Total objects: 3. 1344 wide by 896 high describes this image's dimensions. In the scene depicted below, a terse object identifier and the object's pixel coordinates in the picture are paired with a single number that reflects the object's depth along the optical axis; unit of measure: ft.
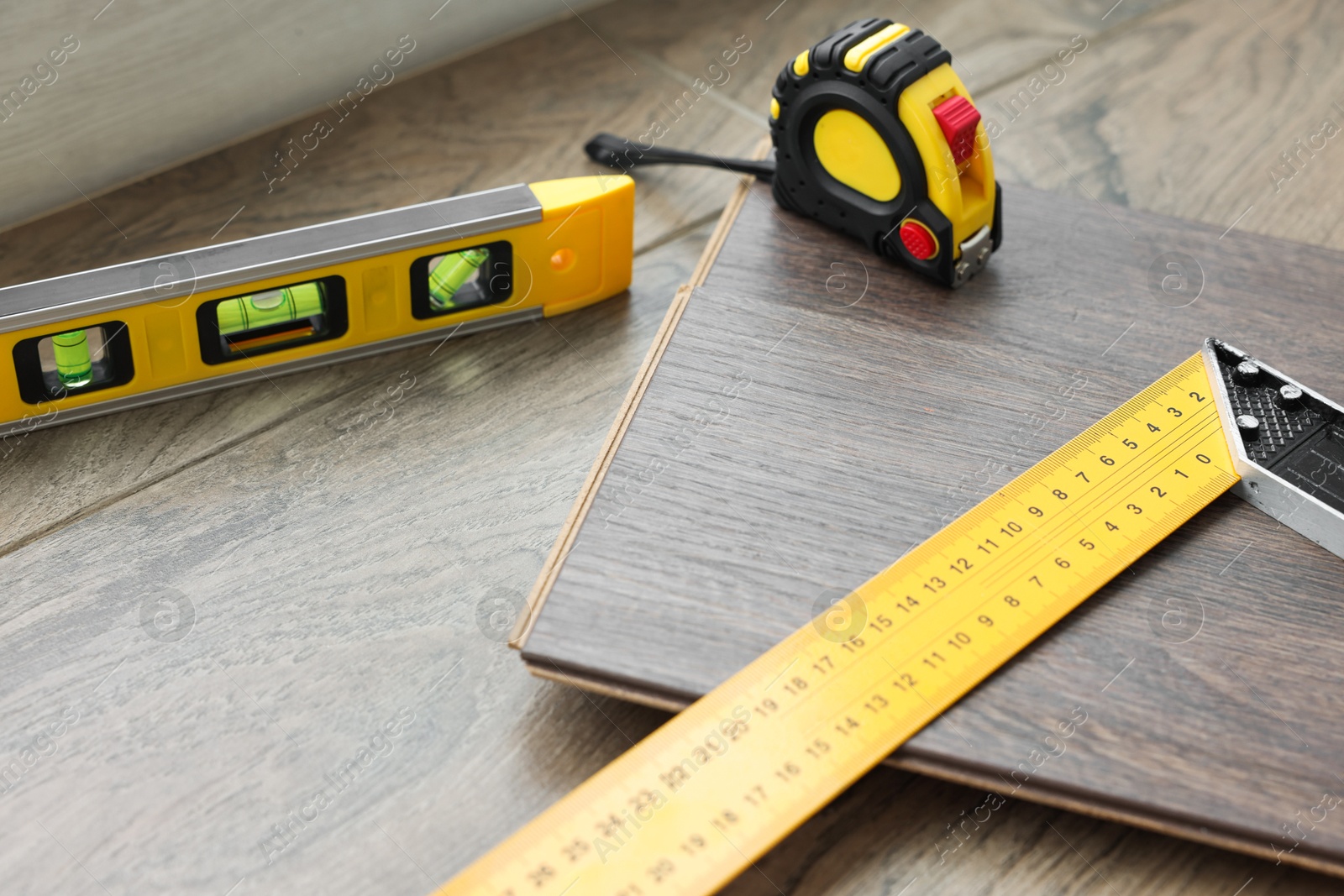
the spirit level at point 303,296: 2.62
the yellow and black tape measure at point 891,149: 2.89
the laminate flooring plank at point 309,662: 2.16
